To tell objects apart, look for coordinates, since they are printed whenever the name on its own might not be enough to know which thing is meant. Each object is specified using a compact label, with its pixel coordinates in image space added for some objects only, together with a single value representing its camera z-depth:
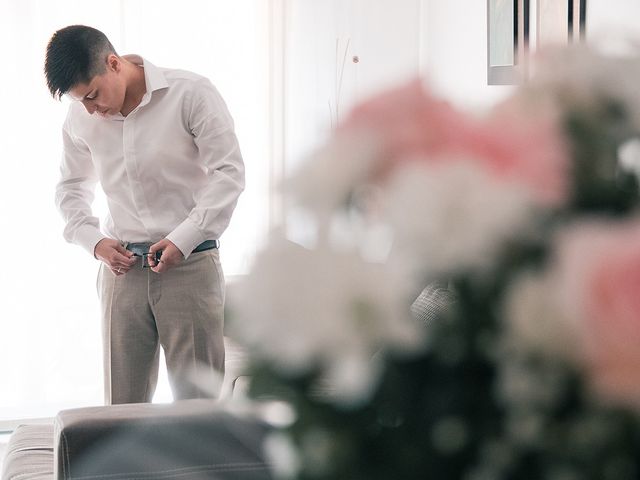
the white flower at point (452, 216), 0.84
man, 4.84
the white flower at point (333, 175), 0.89
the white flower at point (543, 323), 0.80
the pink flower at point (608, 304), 0.77
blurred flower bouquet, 0.82
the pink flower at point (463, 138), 0.89
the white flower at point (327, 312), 0.83
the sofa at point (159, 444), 3.48
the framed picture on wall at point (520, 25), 5.23
